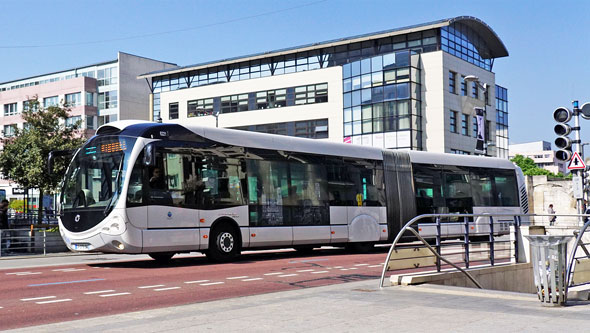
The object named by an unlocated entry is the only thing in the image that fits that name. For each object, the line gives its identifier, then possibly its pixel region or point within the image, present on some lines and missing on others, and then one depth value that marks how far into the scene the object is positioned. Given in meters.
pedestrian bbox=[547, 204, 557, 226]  20.70
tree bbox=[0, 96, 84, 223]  32.06
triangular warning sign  17.39
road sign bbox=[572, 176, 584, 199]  18.19
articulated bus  14.95
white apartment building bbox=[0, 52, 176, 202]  76.44
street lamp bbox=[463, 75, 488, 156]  32.29
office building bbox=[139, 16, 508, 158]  50.81
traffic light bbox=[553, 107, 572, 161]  15.64
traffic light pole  16.98
